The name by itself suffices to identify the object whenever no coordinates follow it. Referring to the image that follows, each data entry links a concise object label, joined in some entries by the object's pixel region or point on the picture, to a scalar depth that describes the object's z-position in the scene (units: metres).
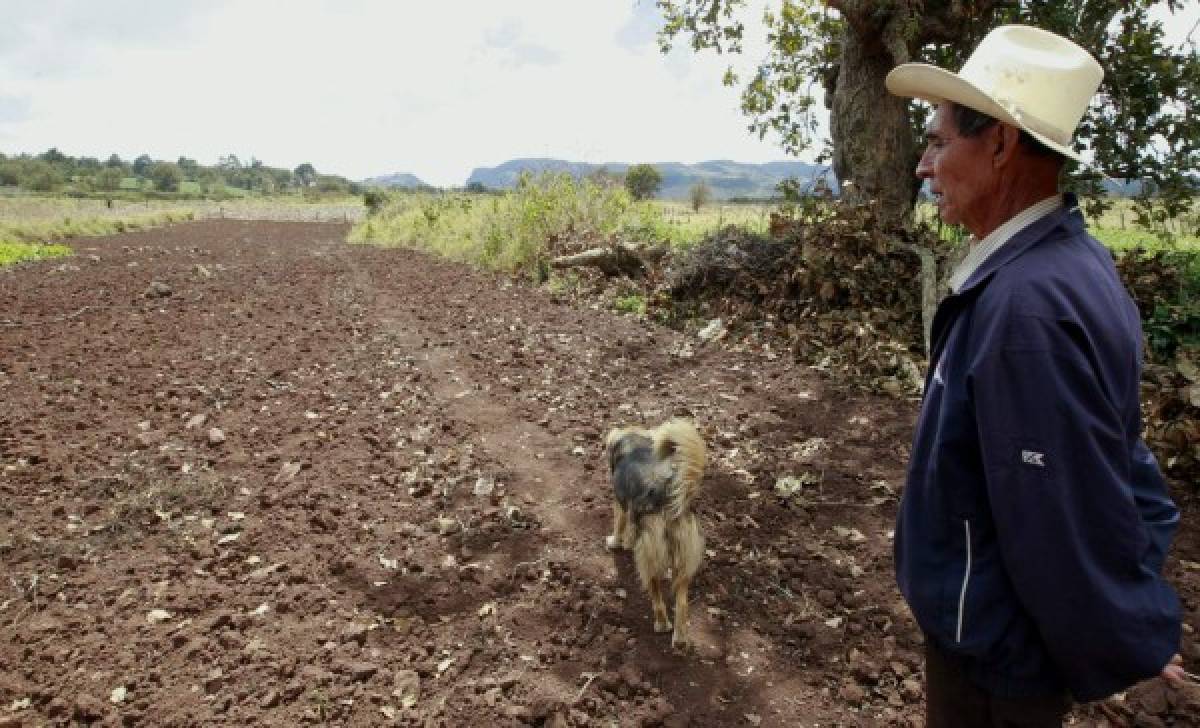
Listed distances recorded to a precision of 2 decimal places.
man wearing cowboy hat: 1.28
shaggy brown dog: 2.92
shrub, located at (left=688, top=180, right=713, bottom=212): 51.60
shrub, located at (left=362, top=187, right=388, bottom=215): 38.00
